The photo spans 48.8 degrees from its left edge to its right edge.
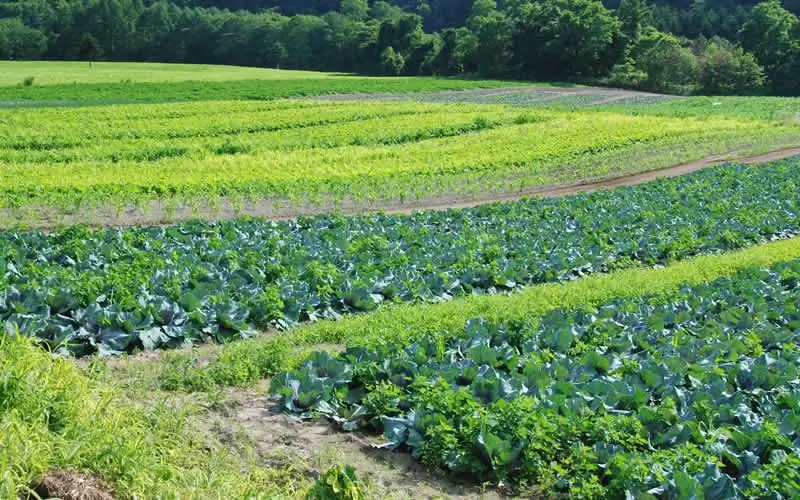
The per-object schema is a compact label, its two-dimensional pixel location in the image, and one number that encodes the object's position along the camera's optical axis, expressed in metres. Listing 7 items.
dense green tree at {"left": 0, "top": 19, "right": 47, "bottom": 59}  96.56
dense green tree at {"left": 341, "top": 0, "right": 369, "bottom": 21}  143.88
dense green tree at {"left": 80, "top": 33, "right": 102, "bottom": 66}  96.57
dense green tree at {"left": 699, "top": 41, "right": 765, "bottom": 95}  81.75
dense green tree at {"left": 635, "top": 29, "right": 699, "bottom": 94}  82.06
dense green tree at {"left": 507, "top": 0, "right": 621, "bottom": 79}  84.50
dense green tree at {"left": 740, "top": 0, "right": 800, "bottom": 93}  83.44
